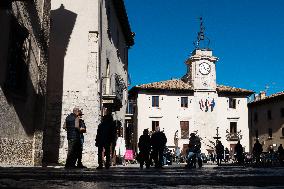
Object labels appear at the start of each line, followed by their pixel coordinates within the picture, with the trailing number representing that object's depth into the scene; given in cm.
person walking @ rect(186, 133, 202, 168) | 1554
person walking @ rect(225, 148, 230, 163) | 3835
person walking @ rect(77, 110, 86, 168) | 939
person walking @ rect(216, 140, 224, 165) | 2450
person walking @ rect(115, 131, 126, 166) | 1800
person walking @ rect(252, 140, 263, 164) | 2389
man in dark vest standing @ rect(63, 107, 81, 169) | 938
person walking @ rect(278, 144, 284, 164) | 2321
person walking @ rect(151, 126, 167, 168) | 1316
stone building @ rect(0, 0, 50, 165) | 869
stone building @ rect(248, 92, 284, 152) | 4603
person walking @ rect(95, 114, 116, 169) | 988
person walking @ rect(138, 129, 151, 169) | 1326
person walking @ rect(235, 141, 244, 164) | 2346
